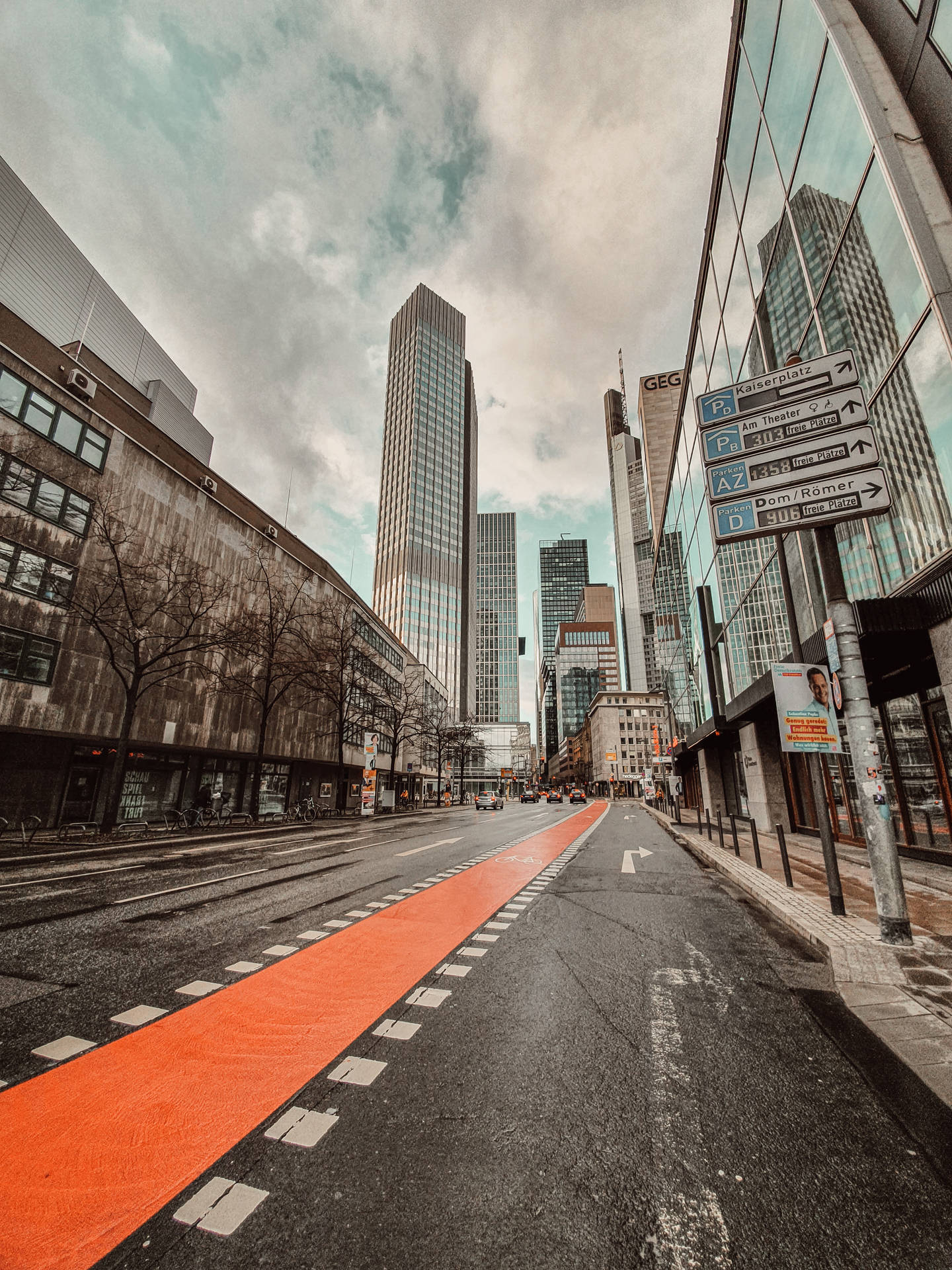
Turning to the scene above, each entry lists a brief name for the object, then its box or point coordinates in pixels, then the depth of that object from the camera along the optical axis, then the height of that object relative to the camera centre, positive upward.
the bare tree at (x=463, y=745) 61.34 +4.84
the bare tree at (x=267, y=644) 26.78 +7.45
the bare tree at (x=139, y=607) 18.78 +6.99
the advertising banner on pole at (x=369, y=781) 34.78 +0.08
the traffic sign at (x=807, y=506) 6.29 +3.52
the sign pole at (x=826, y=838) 6.86 -0.70
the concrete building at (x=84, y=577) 18.27 +7.36
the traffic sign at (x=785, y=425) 6.59 +4.76
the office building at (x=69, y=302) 80.50 +85.07
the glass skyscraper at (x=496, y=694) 187.38 +32.68
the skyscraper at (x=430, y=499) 132.00 +77.82
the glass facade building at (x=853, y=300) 8.10 +9.08
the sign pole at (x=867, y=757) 5.47 +0.32
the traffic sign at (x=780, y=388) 6.77 +5.38
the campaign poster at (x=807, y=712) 7.33 +1.02
